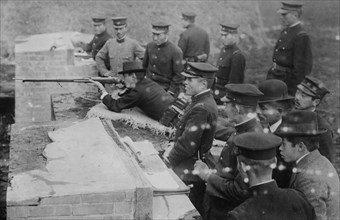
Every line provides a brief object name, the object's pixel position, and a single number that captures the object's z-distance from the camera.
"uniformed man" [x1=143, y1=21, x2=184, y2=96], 8.01
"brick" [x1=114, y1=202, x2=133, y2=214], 3.59
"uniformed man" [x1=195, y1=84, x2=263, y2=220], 4.29
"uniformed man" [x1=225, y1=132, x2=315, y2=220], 3.37
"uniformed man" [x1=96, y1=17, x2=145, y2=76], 8.59
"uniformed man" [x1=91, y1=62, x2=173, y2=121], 6.65
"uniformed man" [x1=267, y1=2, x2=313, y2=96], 7.62
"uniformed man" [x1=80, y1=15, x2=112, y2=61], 9.80
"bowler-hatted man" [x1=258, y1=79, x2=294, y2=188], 4.93
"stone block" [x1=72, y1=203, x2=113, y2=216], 3.51
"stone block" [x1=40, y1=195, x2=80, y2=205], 3.46
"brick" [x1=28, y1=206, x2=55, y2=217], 3.45
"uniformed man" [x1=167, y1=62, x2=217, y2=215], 4.99
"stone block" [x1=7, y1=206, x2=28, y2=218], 3.43
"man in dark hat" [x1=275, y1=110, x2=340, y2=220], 3.72
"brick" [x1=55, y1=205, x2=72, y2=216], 3.48
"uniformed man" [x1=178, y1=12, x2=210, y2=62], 10.33
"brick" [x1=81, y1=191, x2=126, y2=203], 3.51
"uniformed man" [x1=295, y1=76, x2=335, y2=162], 5.39
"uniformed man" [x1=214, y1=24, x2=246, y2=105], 8.00
